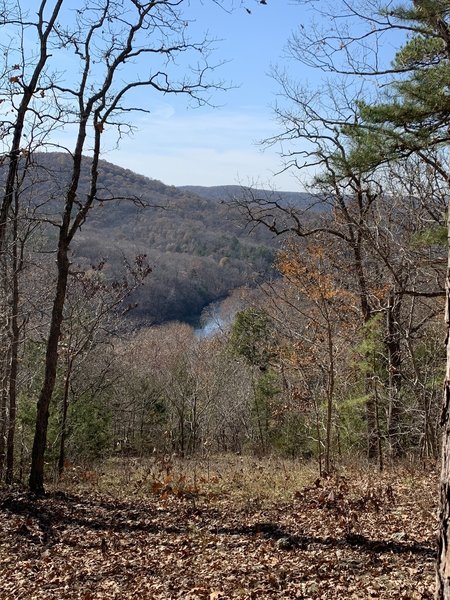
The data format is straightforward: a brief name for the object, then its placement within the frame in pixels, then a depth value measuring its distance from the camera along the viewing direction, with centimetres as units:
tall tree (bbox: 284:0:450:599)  786
